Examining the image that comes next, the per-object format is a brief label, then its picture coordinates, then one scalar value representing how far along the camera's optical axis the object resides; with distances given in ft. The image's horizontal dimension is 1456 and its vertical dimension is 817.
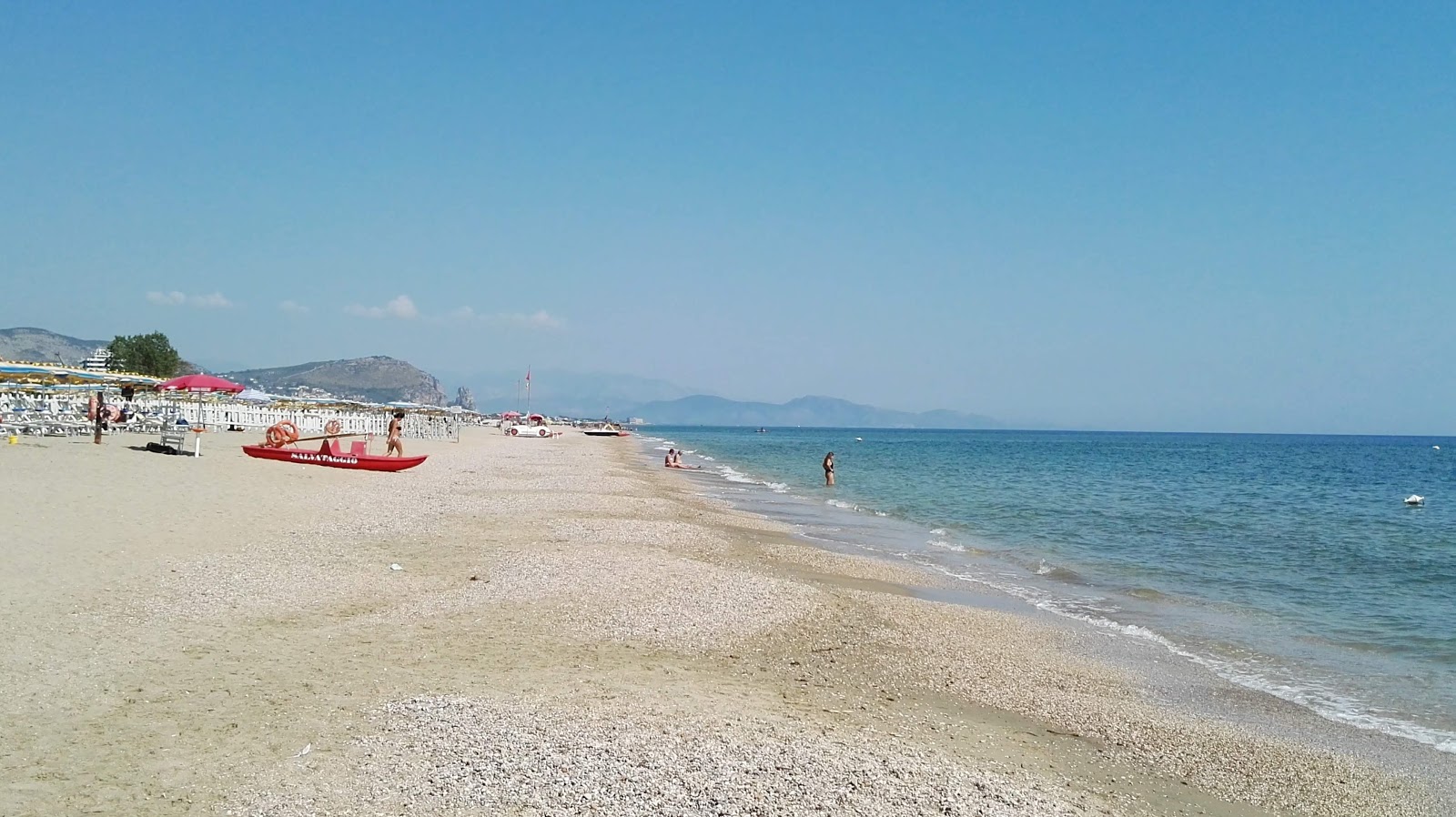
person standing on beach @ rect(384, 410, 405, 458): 102.47
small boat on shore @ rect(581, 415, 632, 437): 361.36
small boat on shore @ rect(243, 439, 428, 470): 81.46
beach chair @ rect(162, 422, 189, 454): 78.12
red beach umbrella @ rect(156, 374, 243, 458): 91.66
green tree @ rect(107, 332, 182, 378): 250.78
